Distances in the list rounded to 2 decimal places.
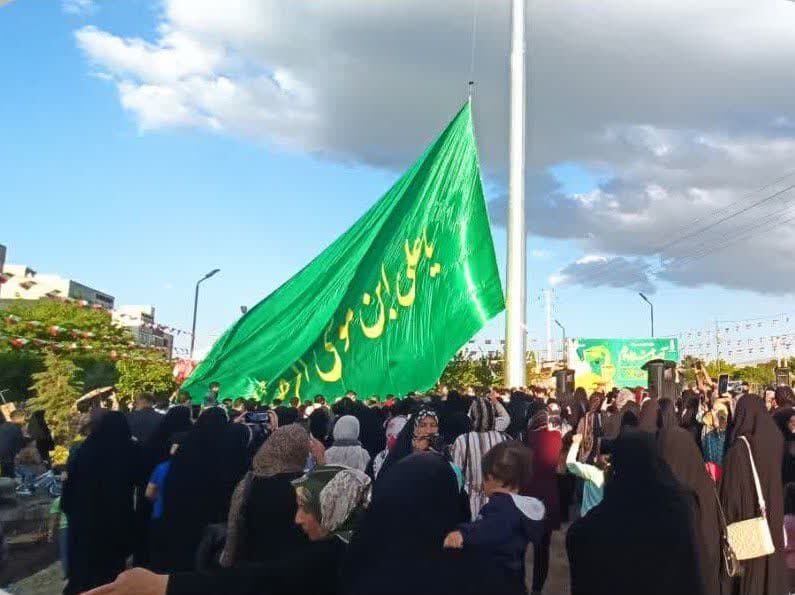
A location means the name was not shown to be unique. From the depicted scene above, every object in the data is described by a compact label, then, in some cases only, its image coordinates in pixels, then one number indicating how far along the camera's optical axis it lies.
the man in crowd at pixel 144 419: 6.84
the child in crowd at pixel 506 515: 3.04
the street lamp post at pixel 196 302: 28.77
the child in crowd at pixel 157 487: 4.80
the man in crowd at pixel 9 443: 9.30
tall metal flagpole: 14.02
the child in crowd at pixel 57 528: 5.82
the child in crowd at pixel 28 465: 9.48
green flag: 12.34
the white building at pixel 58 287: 12.31
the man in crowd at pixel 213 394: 11.19
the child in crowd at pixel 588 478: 5.53
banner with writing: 34.81
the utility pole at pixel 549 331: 55.20
